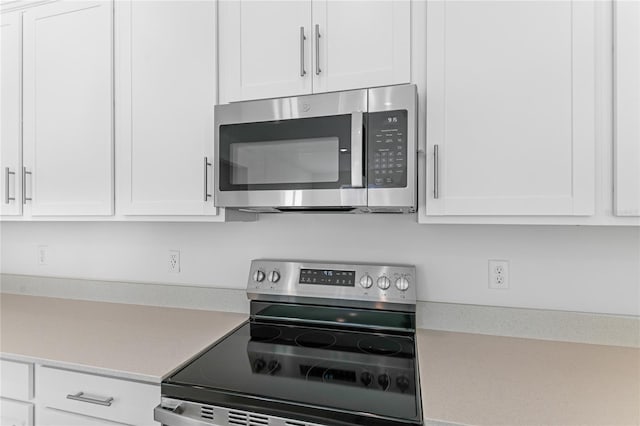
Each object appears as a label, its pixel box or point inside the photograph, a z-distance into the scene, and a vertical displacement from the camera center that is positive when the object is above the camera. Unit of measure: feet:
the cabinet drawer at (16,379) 3.88 -1.93
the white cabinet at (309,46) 3.81 +1.92
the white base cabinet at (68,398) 3.45 -2.00
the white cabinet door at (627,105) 3.15 +0.98
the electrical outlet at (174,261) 5.78 -0.86
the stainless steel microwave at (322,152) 3.65 +0.67
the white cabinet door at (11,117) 5.33 +1.44
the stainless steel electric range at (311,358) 2.89 -1.61
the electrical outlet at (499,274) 4.41 -0.82
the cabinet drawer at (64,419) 3.59 -2.25
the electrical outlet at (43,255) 6.59 -0.86
